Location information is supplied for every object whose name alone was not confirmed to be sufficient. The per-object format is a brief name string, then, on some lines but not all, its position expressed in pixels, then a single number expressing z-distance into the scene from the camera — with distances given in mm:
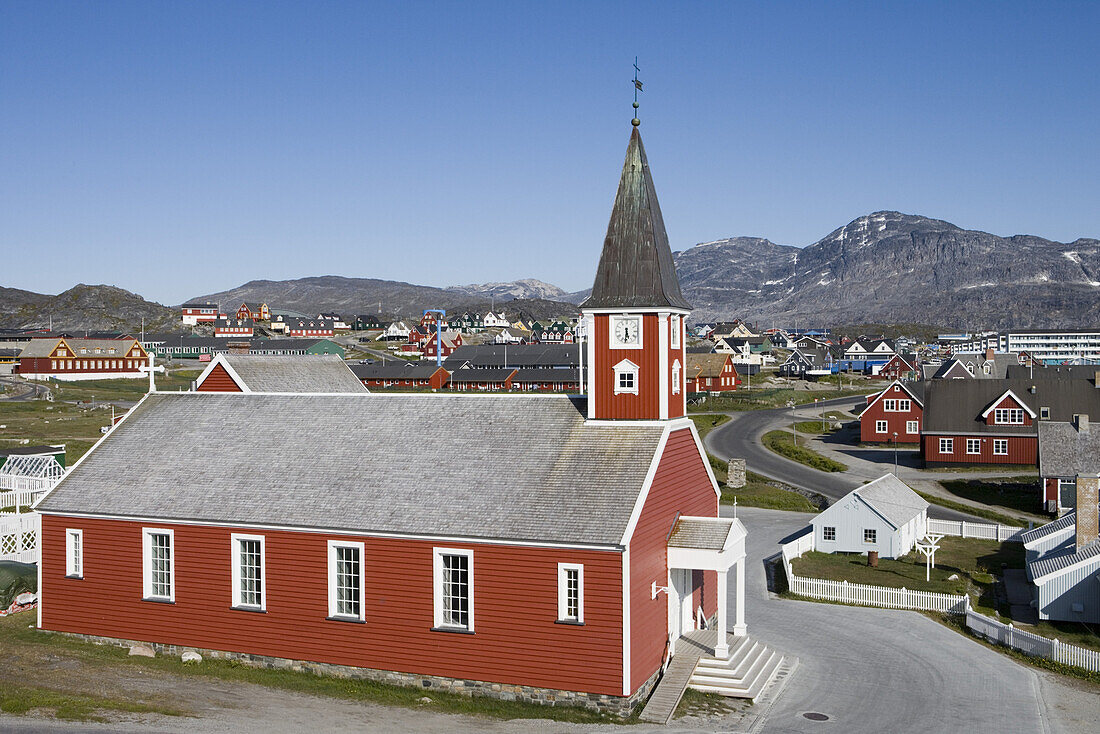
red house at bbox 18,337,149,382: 131500
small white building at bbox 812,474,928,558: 41875
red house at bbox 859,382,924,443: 74688
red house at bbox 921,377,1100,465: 64000
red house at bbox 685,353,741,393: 113125
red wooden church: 23047
